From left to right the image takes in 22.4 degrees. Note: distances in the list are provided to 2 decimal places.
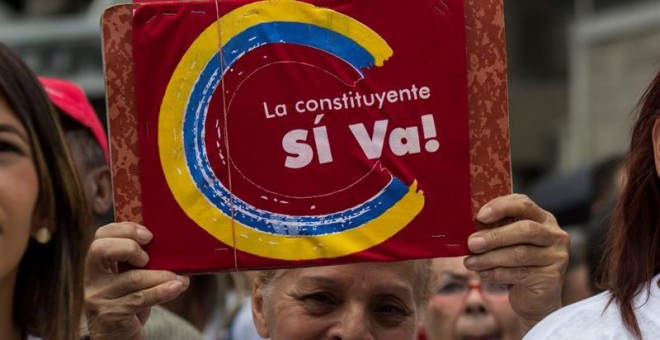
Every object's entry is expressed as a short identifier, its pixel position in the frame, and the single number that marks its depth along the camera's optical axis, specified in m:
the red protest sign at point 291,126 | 3.54
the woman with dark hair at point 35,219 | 3.91
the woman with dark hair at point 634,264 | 3.06
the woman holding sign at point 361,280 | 3.48
